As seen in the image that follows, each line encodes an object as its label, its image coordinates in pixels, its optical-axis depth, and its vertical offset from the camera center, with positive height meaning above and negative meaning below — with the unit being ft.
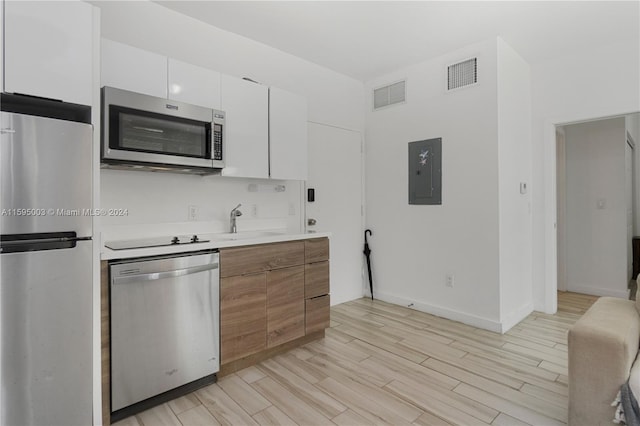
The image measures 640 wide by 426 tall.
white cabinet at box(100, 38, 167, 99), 7.00 +3.07
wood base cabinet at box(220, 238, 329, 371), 7.84 -2.08
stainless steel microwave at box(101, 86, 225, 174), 6.86 +1.76
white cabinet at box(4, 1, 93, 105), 5.04 +2.54
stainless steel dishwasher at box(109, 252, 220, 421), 6.27 -2.22
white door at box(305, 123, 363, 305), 12.54 +0.50
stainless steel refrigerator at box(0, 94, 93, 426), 5.00 -0.76
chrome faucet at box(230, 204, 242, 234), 9.77 -0.08
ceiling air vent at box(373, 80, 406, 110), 13.00 +4.56
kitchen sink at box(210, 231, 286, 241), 9.12 -0.59
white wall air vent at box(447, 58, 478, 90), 10.95 +4.50
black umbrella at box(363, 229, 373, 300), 13.94 -1.74
